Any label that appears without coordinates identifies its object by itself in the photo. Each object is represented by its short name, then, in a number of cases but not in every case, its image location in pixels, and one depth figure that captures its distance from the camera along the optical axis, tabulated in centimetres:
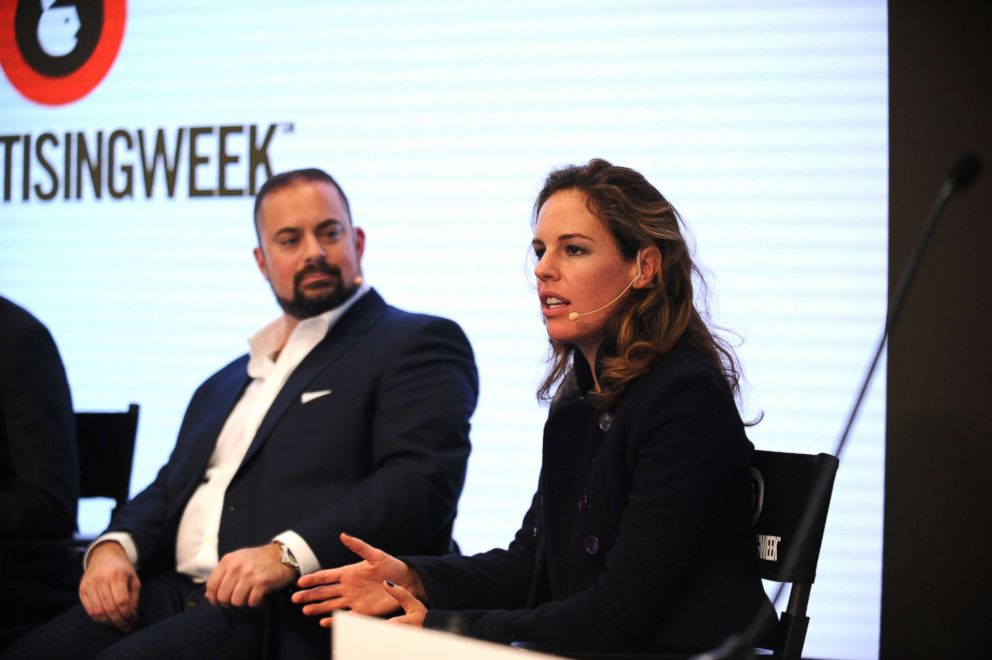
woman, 527
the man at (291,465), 568
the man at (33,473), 596
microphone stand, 478
